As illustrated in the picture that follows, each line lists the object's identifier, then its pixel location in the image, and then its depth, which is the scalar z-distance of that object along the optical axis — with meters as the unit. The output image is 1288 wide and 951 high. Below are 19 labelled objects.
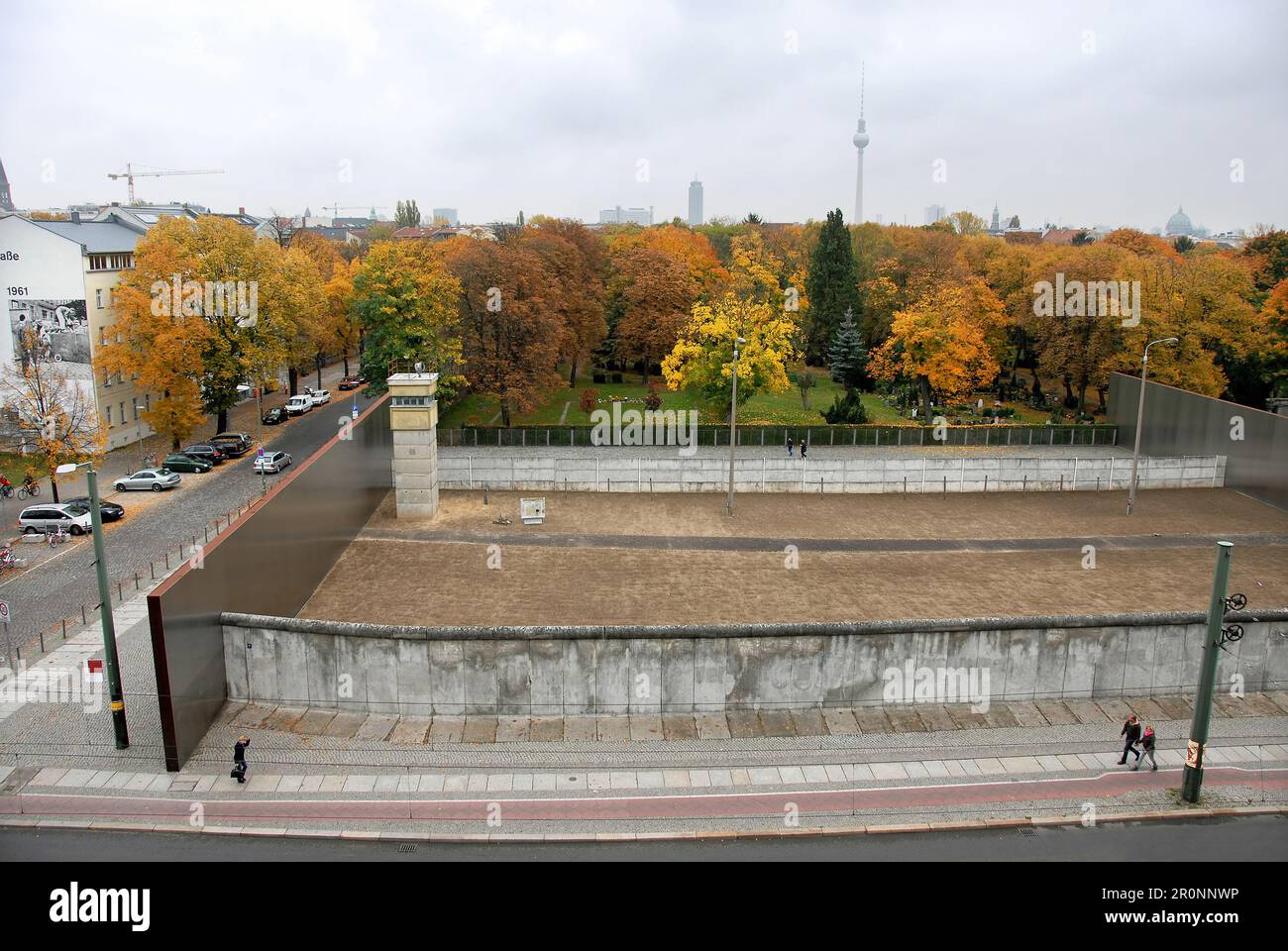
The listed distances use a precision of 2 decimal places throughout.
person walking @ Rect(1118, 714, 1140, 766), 18.95
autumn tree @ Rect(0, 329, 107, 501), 36.00
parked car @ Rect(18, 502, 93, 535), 33.81
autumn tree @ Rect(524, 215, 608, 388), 61.19
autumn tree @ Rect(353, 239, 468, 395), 50.56
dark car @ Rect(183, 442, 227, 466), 43.94
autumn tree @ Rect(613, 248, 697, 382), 62.22
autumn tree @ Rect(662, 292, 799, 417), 50.03
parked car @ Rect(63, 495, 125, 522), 35.12
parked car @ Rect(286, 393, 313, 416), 57.06
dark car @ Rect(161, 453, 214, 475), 42.62
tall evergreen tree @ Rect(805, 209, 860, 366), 69.44
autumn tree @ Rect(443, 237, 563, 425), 50.16
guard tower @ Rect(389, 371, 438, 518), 35.19
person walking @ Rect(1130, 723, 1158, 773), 18.84
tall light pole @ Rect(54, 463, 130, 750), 18.47
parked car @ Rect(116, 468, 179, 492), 39.25
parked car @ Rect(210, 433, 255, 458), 45.75
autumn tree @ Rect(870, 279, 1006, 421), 53.00
